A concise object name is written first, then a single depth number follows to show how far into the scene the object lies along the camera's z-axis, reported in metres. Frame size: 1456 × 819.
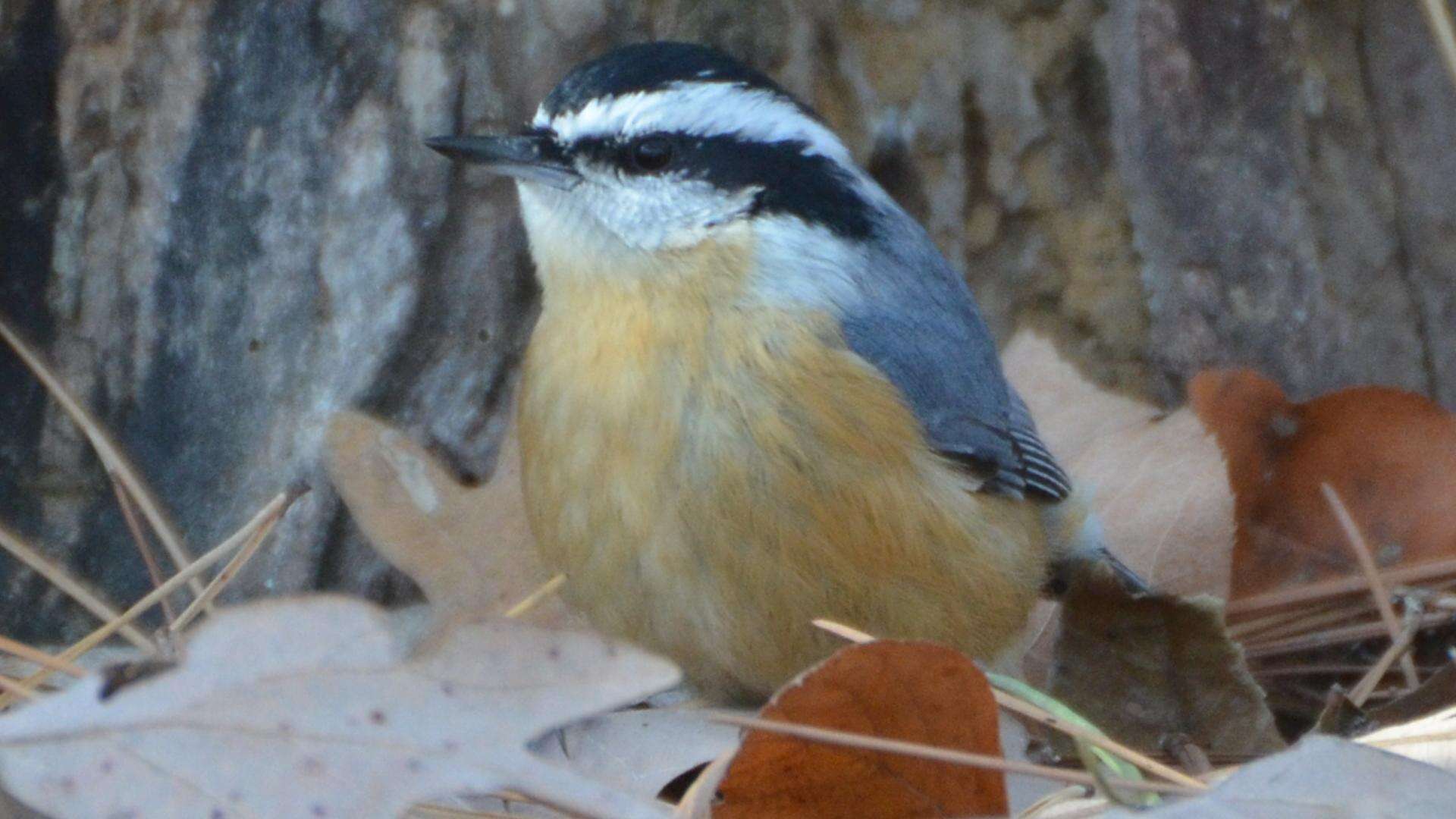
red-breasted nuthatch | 4.60
